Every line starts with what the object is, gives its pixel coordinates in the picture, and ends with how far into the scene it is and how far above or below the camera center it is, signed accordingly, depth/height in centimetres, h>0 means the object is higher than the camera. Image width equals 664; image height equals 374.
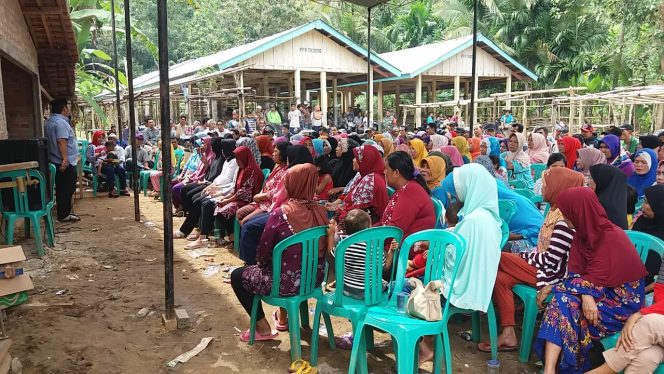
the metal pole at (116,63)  1034 +167
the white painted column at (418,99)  2016 +127
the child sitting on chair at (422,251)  352 -82
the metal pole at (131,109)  700 +36
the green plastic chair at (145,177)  1027 -82
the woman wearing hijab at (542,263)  321 -83
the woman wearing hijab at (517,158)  741 -37
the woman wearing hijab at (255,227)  479 -85
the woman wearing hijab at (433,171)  517 -37
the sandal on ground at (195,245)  622 -131
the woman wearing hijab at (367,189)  468 -50
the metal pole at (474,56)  739 +109
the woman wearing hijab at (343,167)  626 -40
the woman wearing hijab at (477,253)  315 -72
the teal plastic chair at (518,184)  657 -64
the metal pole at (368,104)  1112 +63
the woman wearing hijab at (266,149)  713 -21
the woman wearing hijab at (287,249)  331 -71
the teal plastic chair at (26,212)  532 -77
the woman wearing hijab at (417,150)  707 -23
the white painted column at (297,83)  1703 +166
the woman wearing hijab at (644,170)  534 -40
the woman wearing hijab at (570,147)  757 -22
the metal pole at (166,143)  354 -6
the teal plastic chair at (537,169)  743 -52
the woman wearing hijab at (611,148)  687 -22
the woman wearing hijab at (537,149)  823 -27
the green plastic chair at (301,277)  323 -90
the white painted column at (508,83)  2171 +203
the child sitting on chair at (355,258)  314 -74
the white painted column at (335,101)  1933 +118
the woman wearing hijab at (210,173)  716 -54
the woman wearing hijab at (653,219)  333 -58
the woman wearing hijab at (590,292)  279 -86
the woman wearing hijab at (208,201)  633 -81
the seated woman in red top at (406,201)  363 -48
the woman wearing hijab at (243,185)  597 -58
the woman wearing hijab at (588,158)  577 -29
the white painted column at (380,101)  2105 +129
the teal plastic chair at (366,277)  301 -83
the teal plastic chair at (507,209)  407 -60
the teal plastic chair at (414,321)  274 -101
